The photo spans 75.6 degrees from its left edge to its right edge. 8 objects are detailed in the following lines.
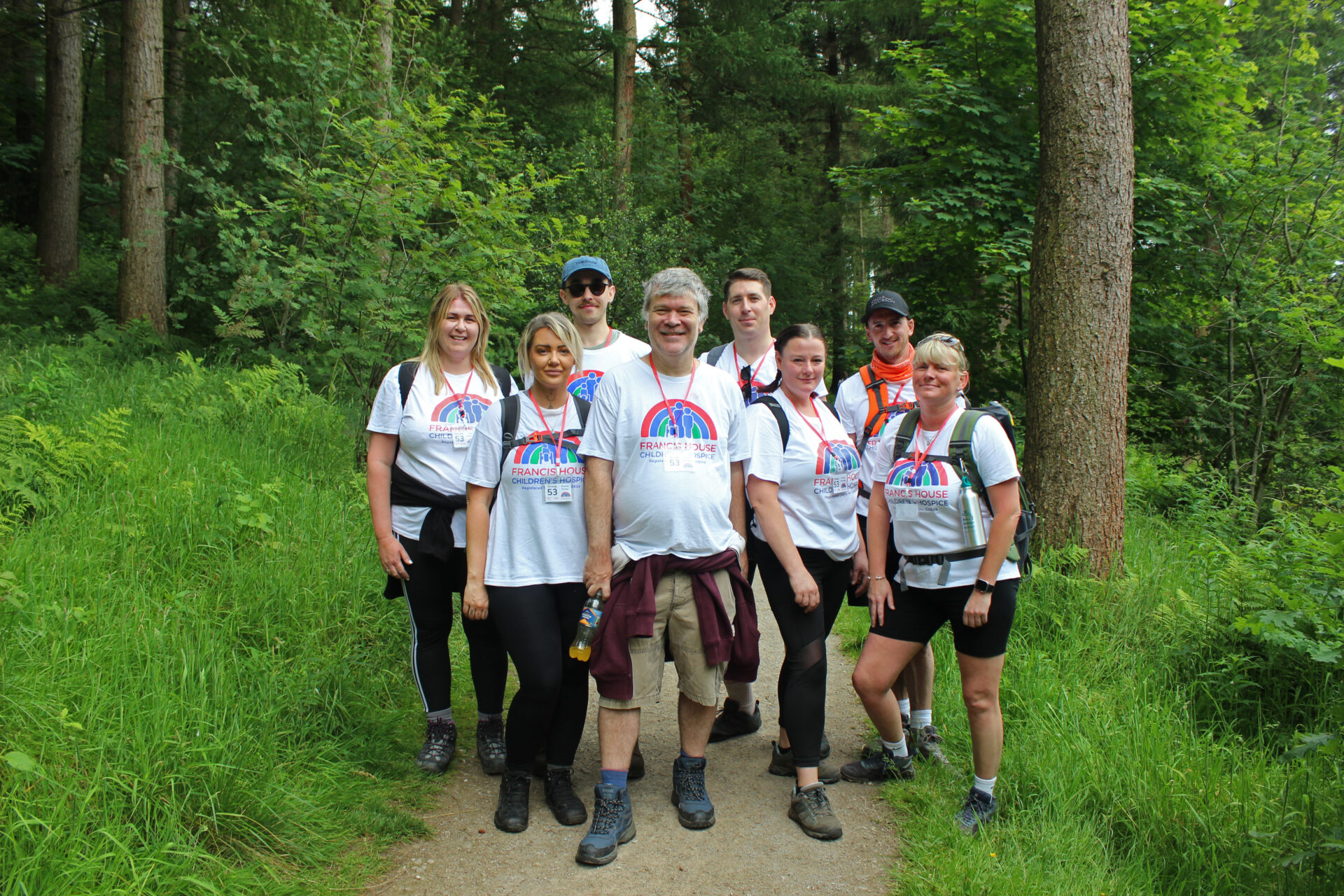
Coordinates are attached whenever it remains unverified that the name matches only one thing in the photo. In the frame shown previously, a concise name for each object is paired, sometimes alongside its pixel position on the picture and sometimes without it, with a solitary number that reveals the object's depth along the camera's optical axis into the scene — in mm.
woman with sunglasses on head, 3271
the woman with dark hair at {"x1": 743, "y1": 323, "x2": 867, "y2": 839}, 3463
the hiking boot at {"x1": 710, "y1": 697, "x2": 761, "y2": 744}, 4391
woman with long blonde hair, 3744
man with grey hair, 3250
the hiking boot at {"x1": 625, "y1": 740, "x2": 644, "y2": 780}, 3861
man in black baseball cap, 4051
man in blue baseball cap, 4074
